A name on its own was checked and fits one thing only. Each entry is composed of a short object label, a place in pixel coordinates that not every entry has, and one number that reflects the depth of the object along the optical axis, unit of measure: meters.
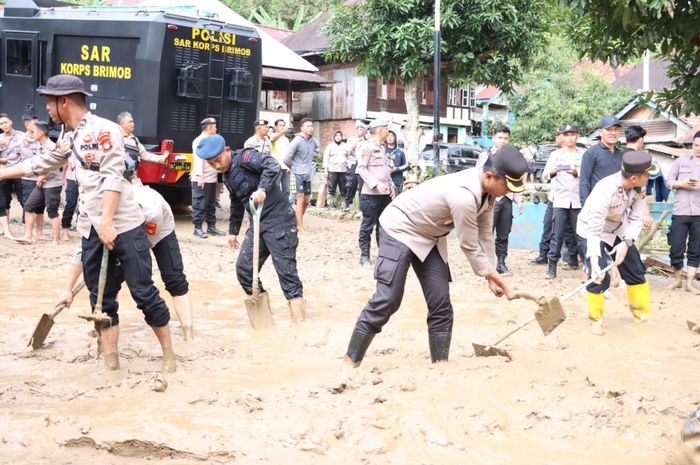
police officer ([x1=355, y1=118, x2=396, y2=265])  9.60
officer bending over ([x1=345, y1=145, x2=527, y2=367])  4.59
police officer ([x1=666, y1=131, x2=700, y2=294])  8.59
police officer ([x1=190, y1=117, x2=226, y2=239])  11.90
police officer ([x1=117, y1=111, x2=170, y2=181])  10.20
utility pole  15.12
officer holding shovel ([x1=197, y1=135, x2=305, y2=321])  6.60
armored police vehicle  12.41
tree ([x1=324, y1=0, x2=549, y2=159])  19.73
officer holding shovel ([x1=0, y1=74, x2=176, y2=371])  4.72
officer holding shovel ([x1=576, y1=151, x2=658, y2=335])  6.23
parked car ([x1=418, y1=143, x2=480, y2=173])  26.70
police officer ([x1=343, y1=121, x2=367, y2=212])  16.23
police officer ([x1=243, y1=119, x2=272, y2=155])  12.29
